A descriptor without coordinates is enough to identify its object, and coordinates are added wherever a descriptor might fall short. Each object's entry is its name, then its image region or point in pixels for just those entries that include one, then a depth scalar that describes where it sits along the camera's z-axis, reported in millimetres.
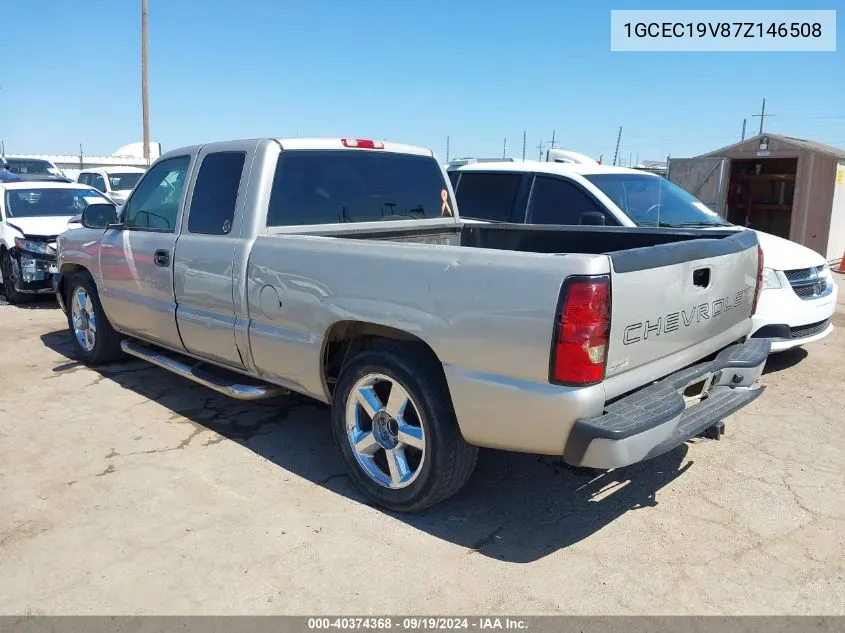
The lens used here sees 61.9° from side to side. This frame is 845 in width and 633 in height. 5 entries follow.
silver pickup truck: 2922
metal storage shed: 12633
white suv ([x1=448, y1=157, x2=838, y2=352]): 5961
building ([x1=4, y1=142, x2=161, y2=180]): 30031
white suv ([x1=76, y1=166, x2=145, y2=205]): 17000
